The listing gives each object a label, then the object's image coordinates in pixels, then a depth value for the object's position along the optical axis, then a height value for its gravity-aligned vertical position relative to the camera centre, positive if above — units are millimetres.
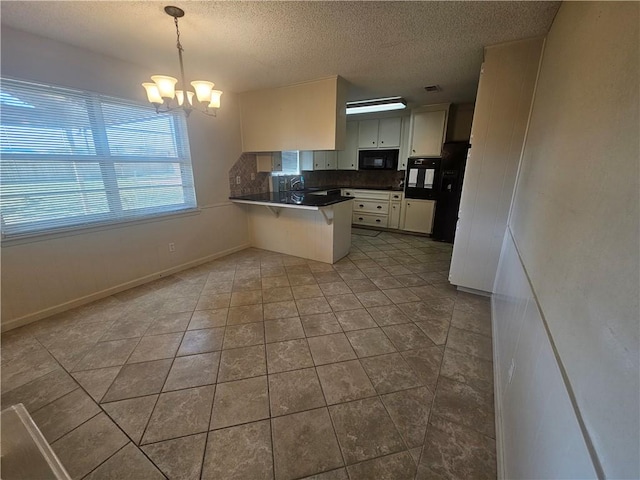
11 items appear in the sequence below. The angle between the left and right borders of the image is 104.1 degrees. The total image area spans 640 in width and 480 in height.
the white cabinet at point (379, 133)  5242 +828
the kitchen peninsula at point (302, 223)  3588 -791
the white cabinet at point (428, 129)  4500 +784
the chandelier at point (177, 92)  1854 +622
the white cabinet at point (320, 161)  5438 +240
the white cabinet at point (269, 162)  4285 +154
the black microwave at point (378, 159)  5383 +282
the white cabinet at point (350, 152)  5660 +449
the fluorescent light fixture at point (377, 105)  3920 +1058
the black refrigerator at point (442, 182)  4312 -168
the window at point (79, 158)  2115 +103
